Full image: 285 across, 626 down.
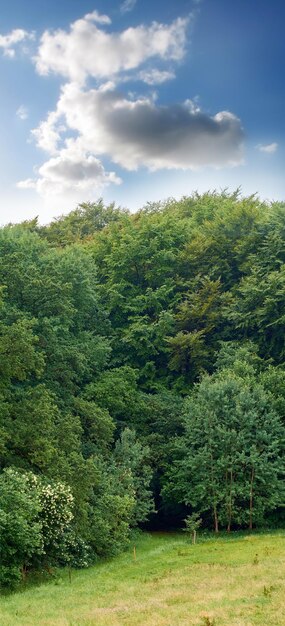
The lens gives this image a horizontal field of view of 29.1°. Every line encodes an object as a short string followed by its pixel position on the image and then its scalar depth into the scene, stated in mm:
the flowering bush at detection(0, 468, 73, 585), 22359
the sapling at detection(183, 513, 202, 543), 34656
